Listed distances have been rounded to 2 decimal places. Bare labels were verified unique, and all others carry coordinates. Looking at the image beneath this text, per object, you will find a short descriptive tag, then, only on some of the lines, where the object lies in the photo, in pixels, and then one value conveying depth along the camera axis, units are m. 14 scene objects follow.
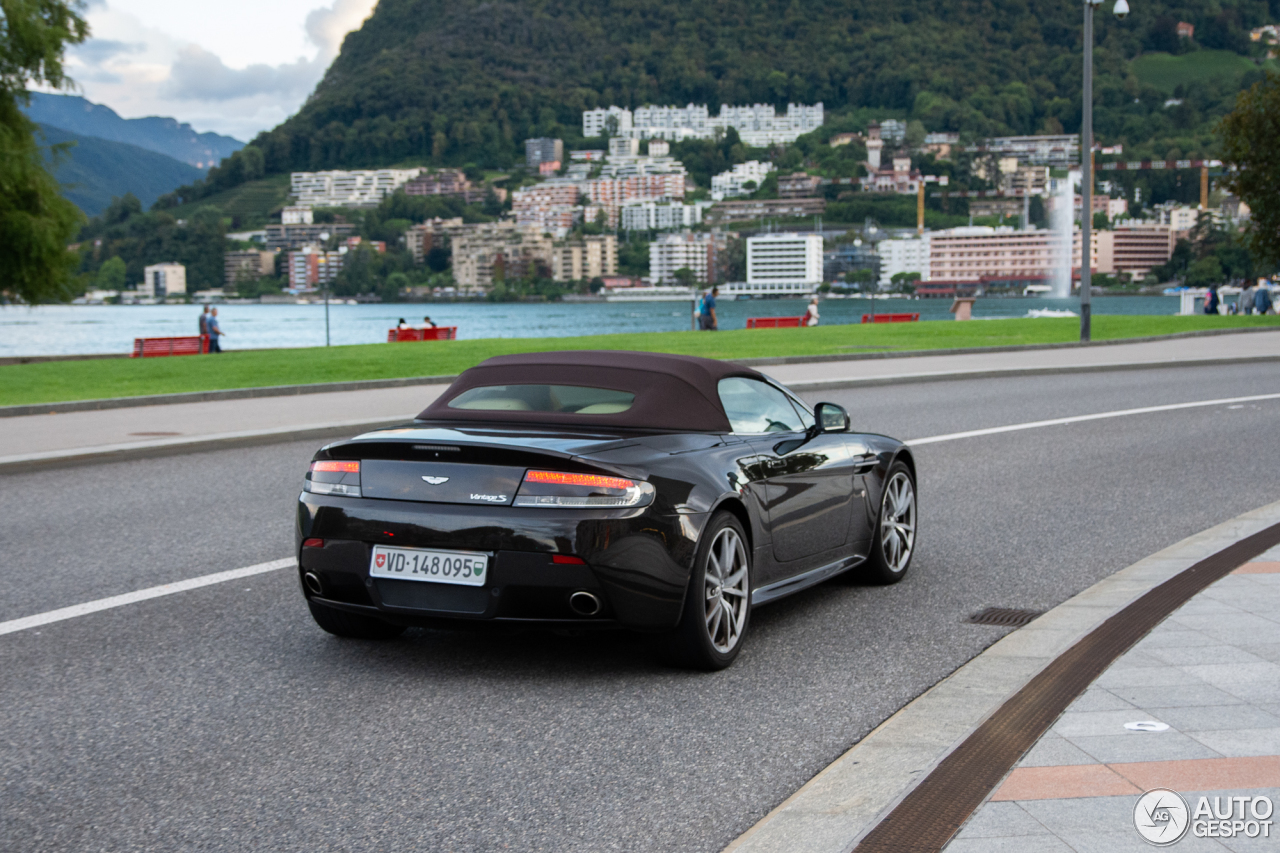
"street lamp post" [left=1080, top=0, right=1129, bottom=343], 29.45
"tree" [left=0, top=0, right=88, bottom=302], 29.30
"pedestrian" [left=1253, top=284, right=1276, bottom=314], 48.53
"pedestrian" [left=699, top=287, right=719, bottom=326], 38.81
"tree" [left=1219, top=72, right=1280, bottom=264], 39.66
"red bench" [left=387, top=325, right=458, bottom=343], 38.98
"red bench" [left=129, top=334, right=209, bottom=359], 33.34
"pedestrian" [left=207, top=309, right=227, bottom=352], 34.66
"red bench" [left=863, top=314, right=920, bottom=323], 48.81
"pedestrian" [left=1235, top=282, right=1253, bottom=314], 54.99
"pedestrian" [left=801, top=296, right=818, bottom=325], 41.65
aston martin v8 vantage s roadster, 4.91
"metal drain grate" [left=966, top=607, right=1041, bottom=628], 6.17
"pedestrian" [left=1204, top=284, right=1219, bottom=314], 55.41
